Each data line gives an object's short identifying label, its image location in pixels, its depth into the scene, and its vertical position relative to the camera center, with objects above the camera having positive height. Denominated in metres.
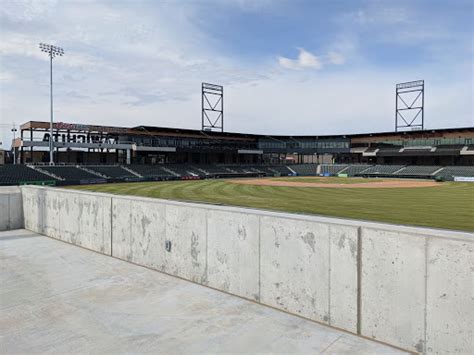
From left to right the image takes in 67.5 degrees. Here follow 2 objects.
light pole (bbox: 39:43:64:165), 51.92 +16.00
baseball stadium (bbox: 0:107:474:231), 27.78 -1.55
